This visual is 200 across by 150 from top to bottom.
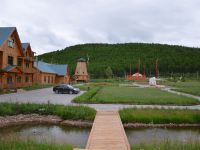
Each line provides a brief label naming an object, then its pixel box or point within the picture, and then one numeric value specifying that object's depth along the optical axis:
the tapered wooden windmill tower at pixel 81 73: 60.59
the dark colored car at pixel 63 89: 24.84
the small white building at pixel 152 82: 40.08
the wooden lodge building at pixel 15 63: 25.30
